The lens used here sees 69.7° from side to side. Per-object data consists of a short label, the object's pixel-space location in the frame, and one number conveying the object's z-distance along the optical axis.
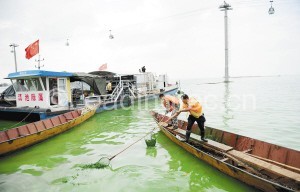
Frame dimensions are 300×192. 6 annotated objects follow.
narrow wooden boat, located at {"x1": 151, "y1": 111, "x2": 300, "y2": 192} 5.09
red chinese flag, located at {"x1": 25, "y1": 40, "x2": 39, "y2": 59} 16.80
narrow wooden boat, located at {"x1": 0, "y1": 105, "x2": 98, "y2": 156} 8.86
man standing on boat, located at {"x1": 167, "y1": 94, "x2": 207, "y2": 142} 7.59
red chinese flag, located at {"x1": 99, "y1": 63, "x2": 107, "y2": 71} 31.53
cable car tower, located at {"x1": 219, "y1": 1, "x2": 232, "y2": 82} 52.33
